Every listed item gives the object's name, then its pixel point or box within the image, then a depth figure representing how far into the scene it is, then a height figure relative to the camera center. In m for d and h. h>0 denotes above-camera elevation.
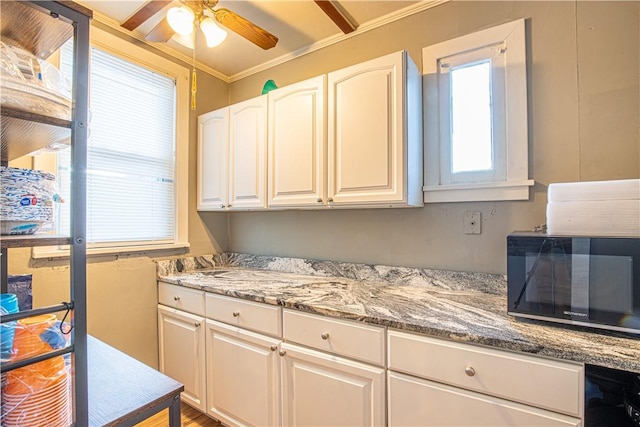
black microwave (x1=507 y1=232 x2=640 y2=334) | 0.97 -0.22
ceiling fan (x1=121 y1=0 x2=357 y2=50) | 1.44 +0.98
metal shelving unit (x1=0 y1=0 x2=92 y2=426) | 0.61 +0.19
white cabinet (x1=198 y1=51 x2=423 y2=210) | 1.61 +0.43
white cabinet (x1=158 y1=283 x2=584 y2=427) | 1.01 -0.65
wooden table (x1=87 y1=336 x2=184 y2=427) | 0.74 -0.46
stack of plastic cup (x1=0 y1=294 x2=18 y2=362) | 0.57 -0.22
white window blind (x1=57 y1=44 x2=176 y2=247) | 1.94 +0.42
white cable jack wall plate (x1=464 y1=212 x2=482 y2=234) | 1.66 -0.04
